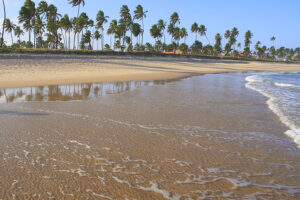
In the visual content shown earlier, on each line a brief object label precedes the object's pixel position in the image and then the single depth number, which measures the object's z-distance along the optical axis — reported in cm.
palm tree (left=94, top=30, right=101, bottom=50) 8350
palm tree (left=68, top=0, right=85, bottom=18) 5484
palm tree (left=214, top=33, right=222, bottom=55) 10075
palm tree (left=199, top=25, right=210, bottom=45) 9569
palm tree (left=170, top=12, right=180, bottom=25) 8100
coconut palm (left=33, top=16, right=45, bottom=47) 5701
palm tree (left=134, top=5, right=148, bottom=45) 6794
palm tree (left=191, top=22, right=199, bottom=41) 9431
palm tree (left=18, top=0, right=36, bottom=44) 4950
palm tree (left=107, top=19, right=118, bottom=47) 6631
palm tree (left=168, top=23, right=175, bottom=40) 8196
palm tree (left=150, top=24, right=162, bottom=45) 7119
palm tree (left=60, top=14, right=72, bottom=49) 5838
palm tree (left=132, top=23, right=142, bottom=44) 6594
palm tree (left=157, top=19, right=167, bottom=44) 7581
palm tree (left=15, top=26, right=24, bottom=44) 9069
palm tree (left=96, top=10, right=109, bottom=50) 6556
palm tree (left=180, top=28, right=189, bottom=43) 8776
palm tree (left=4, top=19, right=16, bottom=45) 6875
